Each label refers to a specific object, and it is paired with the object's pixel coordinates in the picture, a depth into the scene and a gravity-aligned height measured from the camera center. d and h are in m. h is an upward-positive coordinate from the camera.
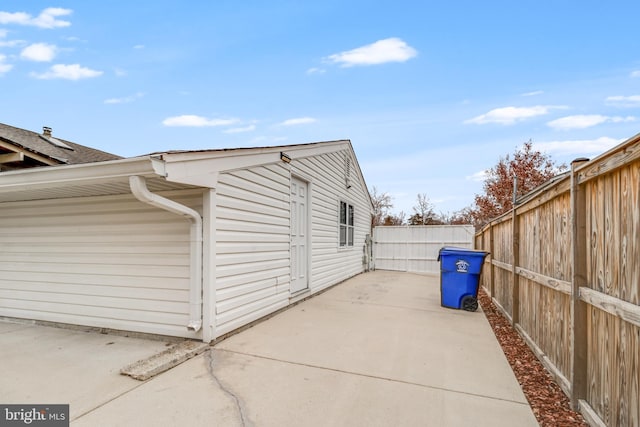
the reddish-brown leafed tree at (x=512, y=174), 16.16 +2.55
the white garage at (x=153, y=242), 3.77 -0.25
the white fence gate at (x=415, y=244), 13.14 -0.76
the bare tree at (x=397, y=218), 23.02 +0.52
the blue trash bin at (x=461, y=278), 6.15 -0.99
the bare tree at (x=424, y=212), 22.06 +0.92
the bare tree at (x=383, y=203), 23.20 +1.56
